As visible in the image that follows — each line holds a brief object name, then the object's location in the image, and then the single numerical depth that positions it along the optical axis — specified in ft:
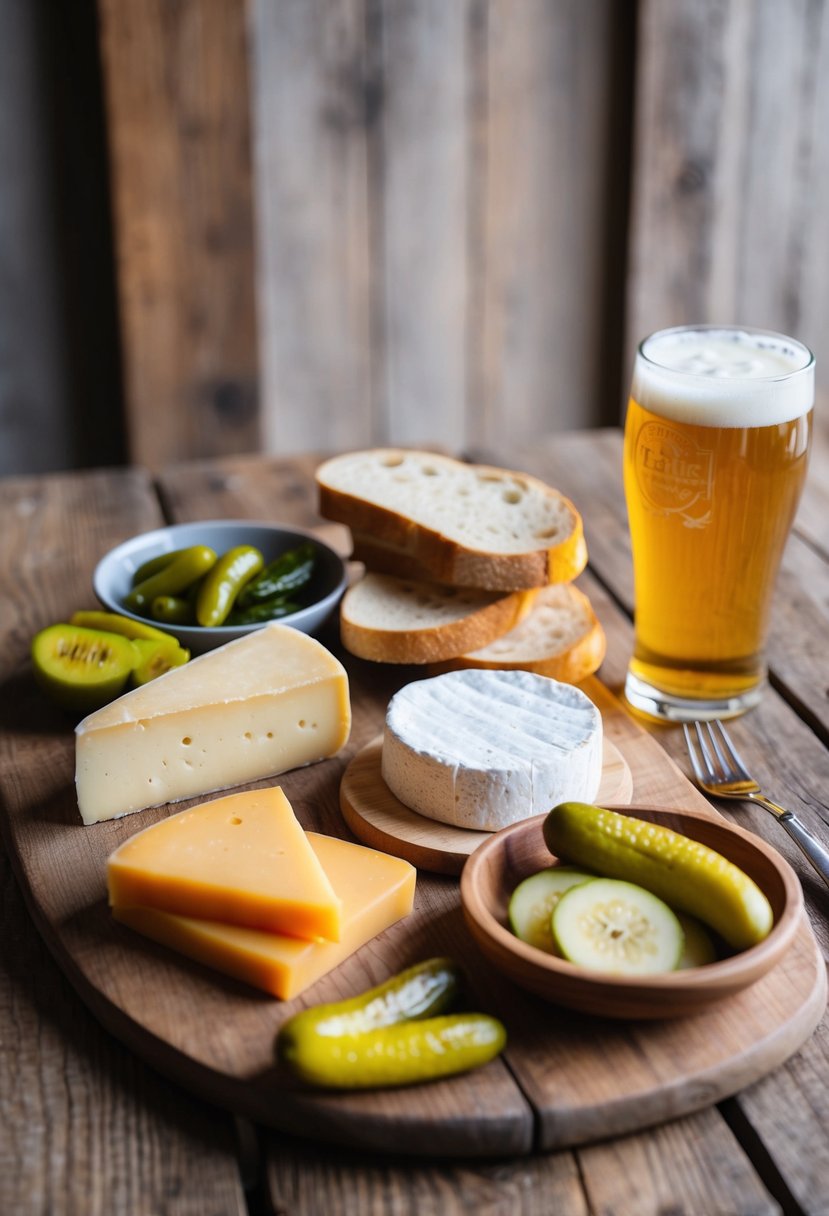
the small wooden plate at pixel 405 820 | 2.16
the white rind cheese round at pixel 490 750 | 2.16
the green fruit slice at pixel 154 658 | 2.46
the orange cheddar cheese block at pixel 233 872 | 1.98
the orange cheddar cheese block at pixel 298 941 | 1.96
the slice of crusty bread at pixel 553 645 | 2.53
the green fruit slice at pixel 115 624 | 2.52
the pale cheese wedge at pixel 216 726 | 2.26
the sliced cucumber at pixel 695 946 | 1.94
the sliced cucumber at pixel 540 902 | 1.94
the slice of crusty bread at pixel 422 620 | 2.54
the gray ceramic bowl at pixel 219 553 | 2.55
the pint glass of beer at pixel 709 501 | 2.36
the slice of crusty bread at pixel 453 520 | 2.59
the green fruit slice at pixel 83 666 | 2.45
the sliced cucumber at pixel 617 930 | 1.89
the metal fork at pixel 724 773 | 2.21
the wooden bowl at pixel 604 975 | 1.85
